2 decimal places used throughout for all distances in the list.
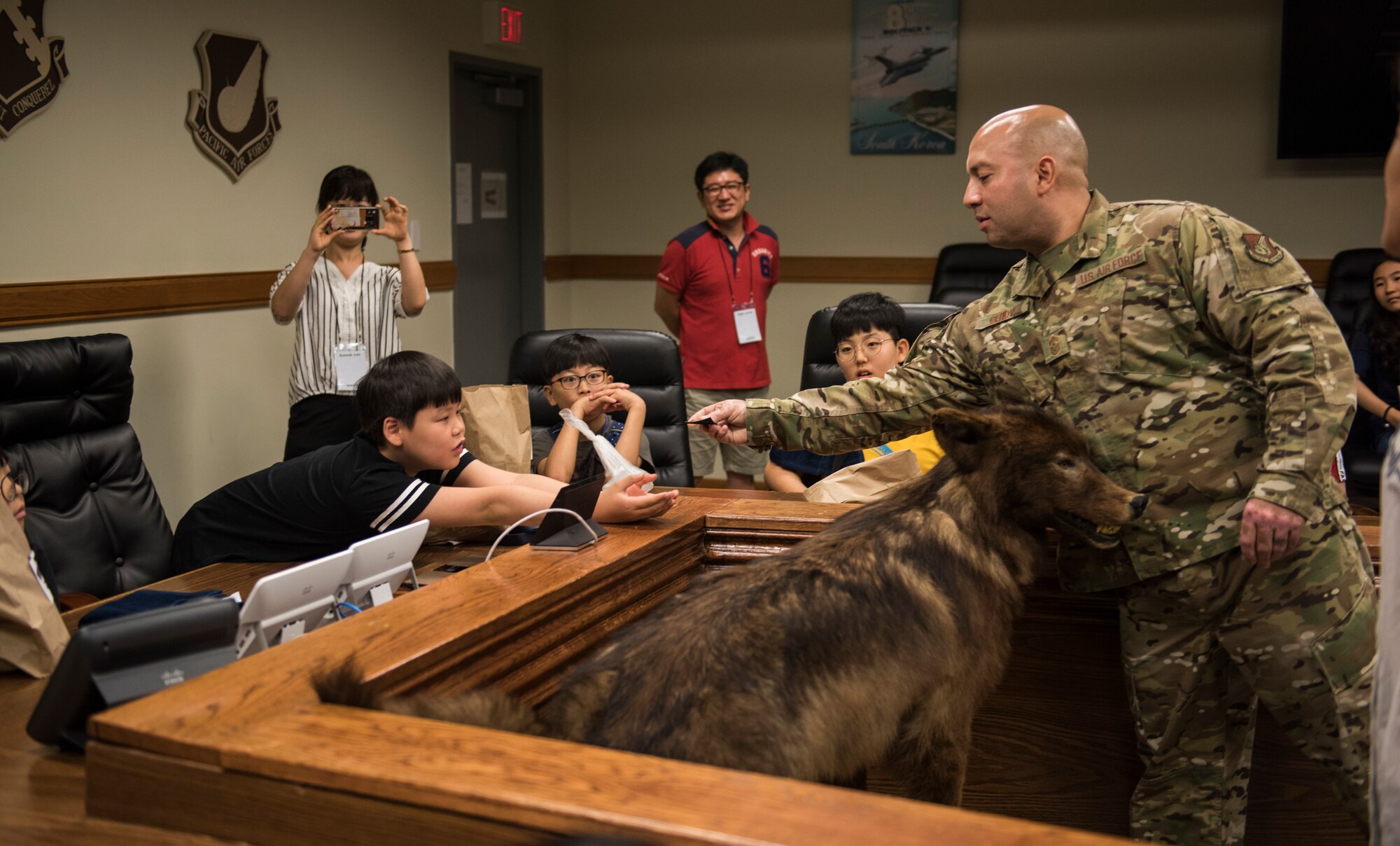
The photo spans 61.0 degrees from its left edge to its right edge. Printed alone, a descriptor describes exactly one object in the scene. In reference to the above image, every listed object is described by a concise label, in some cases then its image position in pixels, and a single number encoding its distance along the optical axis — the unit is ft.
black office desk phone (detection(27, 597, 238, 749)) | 4.42
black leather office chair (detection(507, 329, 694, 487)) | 12.71
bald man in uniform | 6.16
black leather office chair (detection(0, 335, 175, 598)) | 9.98
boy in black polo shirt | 8.04
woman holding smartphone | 13.71
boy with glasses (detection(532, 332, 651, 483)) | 10.63
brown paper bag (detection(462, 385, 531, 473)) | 9.96
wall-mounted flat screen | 19.85
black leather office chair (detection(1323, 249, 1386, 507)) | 18.31
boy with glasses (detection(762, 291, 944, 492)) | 10.89
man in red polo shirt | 17.76
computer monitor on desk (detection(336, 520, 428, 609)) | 5.97
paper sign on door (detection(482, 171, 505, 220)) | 22.26
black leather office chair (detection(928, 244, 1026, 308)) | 20.89
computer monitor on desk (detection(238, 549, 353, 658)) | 5.25
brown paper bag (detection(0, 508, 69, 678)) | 5.62
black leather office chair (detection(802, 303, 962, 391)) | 12.84
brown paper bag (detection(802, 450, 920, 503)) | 8.82
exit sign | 21.12
